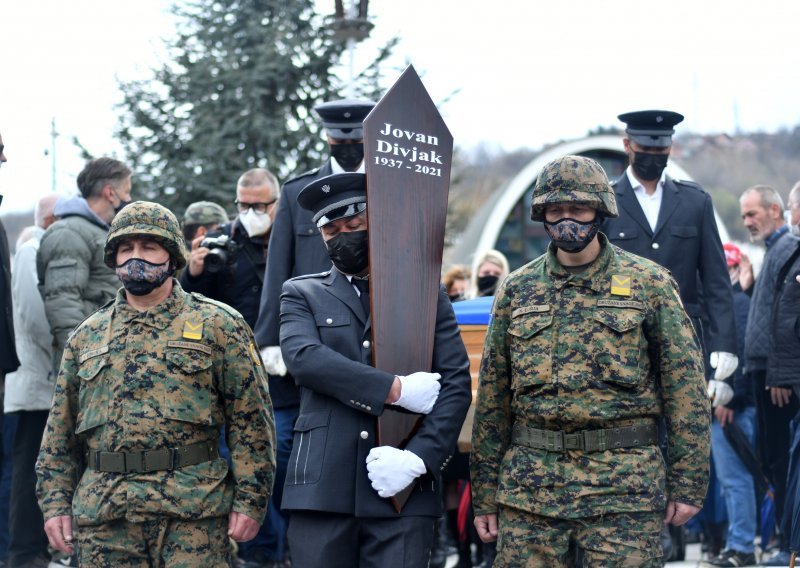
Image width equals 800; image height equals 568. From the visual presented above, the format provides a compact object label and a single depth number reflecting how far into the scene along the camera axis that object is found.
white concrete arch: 21.97
